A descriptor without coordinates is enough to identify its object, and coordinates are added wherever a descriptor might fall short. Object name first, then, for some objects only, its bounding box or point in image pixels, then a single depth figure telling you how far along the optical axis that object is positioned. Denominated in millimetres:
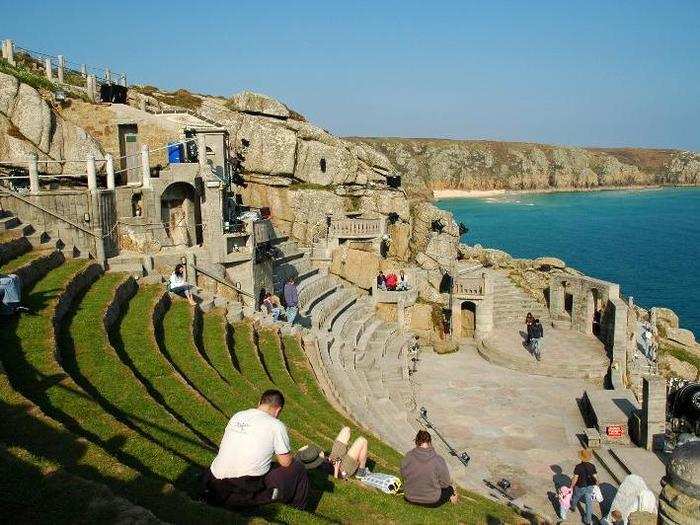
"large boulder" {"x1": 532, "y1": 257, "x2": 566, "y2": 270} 32938
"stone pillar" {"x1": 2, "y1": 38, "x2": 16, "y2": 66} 30125
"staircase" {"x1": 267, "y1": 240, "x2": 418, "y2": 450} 16302
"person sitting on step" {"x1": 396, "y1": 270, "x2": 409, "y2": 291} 28469
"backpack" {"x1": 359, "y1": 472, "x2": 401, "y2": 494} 8773
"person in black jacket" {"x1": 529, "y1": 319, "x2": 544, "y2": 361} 24406
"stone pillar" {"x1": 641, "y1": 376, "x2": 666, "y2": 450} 16828
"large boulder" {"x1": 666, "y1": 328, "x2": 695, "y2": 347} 31797
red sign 17875
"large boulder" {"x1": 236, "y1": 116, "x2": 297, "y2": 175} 35312
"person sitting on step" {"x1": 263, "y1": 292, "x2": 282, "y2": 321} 20266
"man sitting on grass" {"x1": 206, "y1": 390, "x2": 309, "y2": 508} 6391
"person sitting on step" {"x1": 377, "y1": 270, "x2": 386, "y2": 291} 28222
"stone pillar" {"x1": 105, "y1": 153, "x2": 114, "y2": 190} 18780
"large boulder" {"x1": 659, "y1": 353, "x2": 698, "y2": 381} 27375
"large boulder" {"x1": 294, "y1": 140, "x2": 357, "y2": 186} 36125
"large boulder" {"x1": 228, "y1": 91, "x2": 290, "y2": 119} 37188
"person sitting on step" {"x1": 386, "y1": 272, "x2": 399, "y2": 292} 28469
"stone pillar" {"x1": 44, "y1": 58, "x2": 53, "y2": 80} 30312
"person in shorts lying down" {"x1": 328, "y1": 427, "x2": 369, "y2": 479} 8906
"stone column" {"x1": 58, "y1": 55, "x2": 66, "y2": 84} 30672
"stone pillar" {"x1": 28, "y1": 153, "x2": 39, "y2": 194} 17484
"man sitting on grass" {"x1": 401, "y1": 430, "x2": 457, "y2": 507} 8281
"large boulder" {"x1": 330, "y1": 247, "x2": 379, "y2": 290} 29156
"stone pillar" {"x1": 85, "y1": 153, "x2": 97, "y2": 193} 17797
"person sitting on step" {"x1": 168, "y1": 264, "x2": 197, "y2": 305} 16969
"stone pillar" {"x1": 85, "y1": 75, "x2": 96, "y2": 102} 29505
